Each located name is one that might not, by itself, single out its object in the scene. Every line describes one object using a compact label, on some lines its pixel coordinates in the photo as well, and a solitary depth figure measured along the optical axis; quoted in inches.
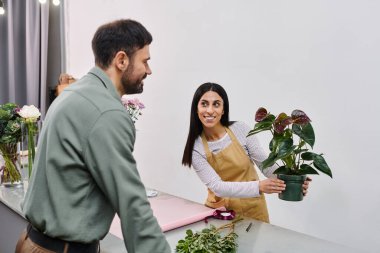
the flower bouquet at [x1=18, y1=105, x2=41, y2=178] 78.2
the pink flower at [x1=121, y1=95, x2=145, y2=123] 74.6
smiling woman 76.9
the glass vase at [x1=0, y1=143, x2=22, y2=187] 87.1
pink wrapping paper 60.5
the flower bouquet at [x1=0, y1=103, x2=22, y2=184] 83.4
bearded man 37.2
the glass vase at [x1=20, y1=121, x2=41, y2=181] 79.1
